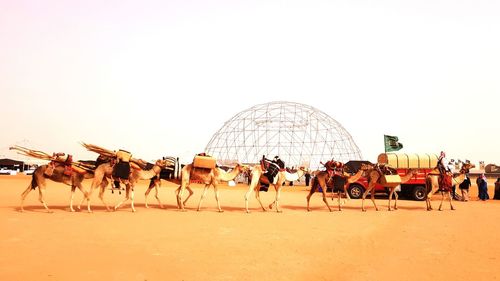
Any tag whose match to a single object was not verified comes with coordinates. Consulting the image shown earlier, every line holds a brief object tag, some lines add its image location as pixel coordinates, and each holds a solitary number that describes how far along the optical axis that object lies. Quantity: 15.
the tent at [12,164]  74.94
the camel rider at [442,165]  19.36
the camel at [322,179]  17.98
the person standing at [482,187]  26.45
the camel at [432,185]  18.97
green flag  30.81
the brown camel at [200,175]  16.91
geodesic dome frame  48.28
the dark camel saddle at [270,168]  17.50
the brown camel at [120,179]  15.88
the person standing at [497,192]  27.87
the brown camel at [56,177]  15.11
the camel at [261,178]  17.31
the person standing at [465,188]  25.44
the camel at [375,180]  19.12
